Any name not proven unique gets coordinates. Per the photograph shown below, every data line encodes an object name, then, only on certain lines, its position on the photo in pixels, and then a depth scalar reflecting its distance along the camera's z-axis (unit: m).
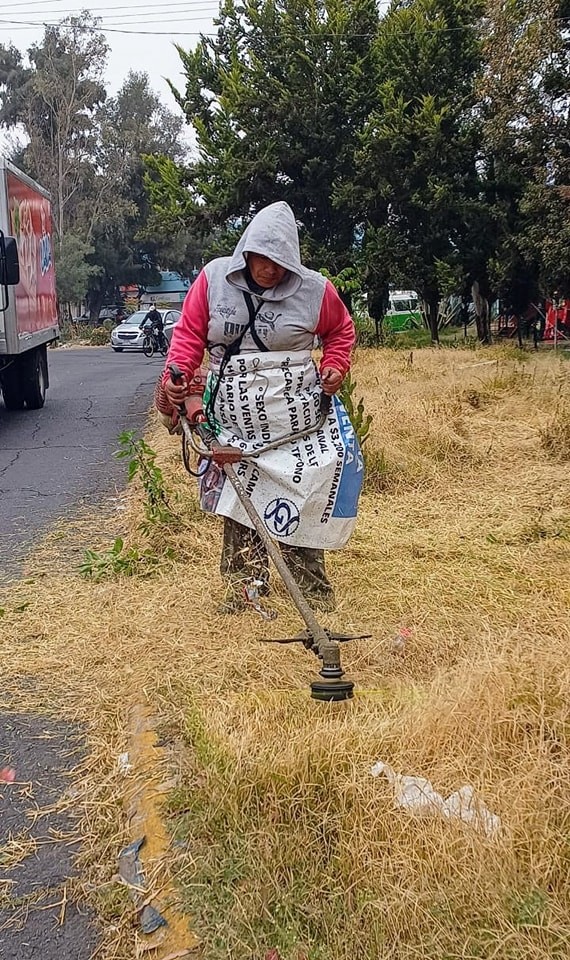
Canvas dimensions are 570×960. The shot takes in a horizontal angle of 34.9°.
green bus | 31.67
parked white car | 30.92
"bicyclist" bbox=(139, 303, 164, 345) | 28.62
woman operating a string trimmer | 3.64
